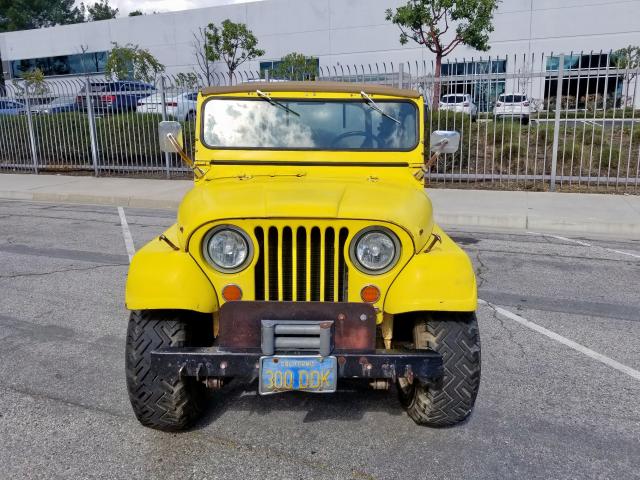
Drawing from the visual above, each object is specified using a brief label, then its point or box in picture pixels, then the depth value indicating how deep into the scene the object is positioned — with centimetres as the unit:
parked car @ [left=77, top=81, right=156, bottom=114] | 1491
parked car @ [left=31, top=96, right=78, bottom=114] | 1558
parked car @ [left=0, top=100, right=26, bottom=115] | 1620
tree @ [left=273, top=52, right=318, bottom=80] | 2303
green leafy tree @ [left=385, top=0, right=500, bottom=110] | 1733
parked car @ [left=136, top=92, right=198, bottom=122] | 1385
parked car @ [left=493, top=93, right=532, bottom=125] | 1212
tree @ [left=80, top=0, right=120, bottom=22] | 8139
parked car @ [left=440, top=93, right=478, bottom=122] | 1271
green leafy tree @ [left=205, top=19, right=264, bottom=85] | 2441
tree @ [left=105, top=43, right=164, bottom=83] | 3203
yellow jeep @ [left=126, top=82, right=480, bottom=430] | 276
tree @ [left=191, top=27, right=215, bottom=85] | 3844
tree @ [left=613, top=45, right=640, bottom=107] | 1115
